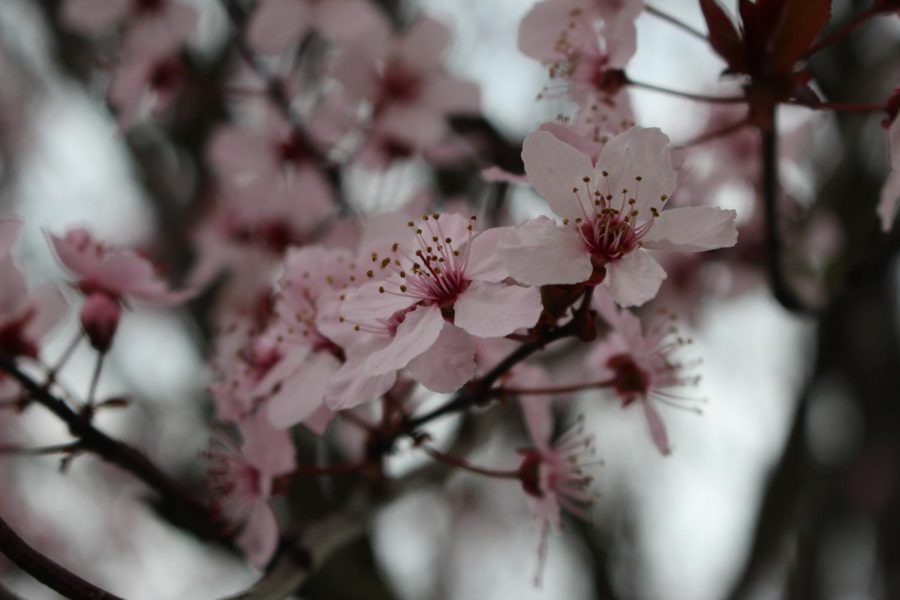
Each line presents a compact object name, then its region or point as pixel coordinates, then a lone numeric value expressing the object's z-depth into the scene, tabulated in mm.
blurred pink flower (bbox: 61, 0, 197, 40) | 558
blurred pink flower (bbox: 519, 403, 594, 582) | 401
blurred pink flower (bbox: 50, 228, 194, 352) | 412
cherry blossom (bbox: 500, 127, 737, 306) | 374
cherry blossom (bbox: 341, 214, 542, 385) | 377
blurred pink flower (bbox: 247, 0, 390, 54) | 514
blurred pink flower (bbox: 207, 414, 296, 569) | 409
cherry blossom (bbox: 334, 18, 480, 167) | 508
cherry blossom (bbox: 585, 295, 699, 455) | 402
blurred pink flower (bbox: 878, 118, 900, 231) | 389
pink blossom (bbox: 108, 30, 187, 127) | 539
